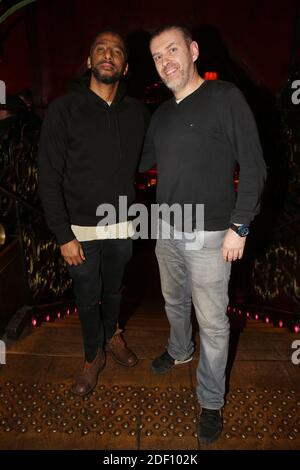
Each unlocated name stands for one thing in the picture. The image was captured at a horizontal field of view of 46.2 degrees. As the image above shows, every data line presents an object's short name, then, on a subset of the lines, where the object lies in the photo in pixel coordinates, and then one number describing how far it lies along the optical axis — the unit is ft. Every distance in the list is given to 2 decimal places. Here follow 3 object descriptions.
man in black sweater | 5.97
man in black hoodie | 6.86
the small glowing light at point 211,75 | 26.81
